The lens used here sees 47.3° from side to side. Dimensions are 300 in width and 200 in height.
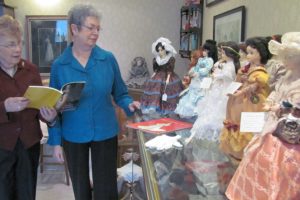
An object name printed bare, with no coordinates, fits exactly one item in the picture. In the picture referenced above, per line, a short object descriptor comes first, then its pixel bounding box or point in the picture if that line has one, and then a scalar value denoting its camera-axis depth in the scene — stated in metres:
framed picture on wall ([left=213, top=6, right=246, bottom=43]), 2.53
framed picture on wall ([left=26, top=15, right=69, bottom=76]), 4.86
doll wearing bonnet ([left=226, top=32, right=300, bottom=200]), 0.91
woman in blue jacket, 1.59
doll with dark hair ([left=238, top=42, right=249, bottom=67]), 1.59
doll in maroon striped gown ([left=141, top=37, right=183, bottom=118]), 2.44
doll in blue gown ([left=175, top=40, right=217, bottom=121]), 2.17
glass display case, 1.22
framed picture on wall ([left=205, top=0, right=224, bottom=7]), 3.37
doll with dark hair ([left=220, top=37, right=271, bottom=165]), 1.35
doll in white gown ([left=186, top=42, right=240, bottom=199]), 1.54
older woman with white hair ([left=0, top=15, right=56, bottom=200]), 1.54
